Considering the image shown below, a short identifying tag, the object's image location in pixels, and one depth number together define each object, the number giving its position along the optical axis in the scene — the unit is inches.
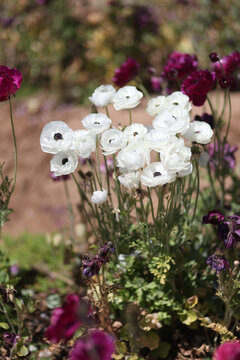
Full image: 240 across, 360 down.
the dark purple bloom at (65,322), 58.6
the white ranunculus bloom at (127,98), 70.4
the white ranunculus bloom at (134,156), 66.2
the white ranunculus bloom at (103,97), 72.9
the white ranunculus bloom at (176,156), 65.3
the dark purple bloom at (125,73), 79.3
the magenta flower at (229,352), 58.5
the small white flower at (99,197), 68.4
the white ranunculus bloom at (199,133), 68.4
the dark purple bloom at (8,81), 69.5
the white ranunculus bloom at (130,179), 67.7
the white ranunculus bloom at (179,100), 70.6
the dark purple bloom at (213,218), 70.6
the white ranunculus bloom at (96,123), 68.4
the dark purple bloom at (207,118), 76.2
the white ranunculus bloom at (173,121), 66.8
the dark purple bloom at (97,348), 59.3
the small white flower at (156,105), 71.8
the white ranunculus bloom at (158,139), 66.4
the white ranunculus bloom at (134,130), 69.2
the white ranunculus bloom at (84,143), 68.4
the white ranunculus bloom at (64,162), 68.0
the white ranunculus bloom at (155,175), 66.1
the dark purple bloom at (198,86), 71.3
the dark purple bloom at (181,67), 77.2
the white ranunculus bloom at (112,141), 67.7
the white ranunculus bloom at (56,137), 68.1
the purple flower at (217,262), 68.4
